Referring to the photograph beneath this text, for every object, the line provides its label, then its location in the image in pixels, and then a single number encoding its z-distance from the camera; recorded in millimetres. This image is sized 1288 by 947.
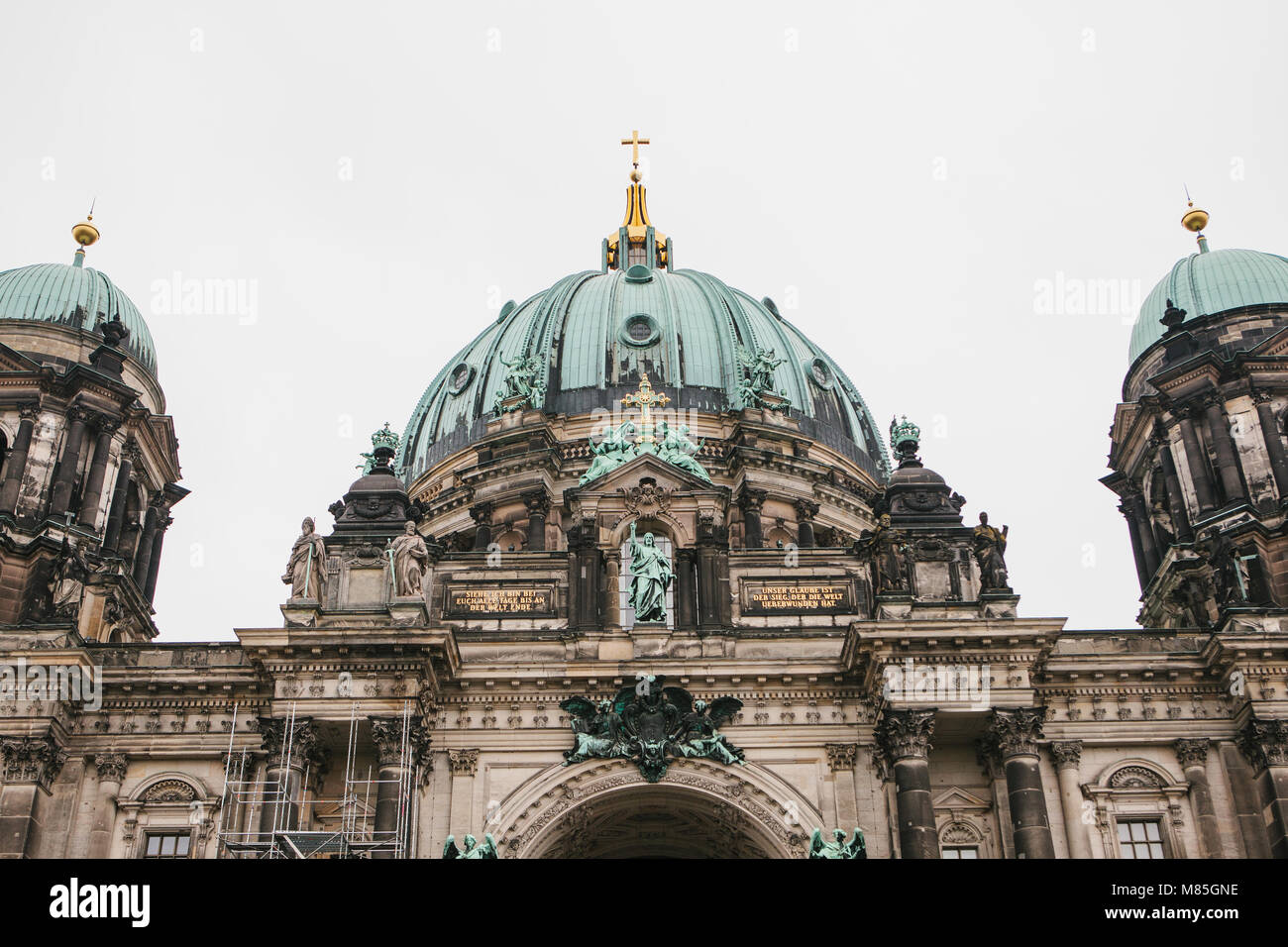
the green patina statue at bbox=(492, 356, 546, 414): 49094
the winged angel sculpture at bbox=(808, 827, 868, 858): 30906
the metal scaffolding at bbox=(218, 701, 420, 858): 29812
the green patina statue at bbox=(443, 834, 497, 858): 29984
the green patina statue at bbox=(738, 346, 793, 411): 48969
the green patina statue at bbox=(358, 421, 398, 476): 40247
